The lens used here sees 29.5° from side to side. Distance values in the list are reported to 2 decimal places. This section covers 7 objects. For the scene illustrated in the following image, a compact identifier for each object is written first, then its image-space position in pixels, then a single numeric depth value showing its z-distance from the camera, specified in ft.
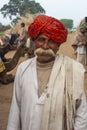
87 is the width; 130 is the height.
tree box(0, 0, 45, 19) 74.82
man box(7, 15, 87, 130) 4.40
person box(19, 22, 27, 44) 29.01
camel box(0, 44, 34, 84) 14.89
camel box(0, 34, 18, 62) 15.96
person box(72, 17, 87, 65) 16.04
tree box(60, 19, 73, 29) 79.52
